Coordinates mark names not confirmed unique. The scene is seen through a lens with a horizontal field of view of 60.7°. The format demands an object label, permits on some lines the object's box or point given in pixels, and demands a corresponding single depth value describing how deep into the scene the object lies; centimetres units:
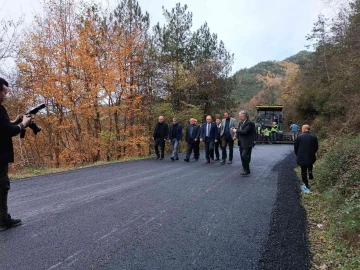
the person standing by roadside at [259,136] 2639
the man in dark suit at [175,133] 1328
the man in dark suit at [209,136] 1209
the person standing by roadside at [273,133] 2639
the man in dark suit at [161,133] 1325
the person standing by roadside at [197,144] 1293
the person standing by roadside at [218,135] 1219
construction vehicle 2744
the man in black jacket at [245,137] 905
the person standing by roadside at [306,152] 744
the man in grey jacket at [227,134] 1184
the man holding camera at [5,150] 416
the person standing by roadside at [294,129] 2752
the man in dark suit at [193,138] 1270
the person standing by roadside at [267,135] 2622
